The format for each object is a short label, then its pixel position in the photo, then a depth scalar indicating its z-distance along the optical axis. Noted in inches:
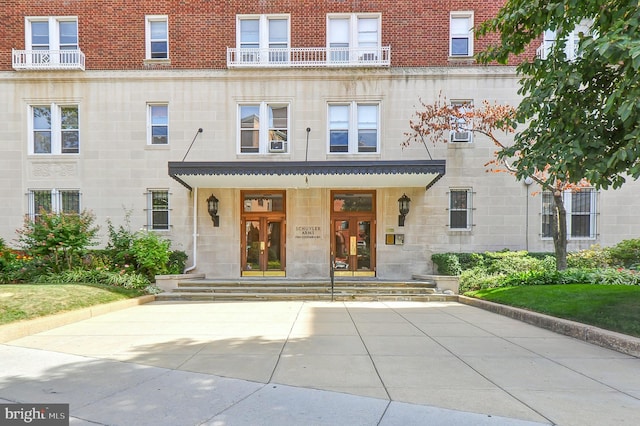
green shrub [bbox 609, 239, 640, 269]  512.4
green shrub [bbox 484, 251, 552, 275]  505.7
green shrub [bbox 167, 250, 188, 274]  529.7
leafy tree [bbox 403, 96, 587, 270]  461.4
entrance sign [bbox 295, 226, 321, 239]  573.9
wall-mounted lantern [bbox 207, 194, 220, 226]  561.9
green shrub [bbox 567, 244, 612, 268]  514.6
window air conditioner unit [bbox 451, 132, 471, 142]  569.6
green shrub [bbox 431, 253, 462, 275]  515.2
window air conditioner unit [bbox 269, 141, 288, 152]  574.6
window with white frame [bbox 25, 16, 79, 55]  587.2
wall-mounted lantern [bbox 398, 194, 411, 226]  561.3
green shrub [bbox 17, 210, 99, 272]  436.5
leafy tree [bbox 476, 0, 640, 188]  196.4
